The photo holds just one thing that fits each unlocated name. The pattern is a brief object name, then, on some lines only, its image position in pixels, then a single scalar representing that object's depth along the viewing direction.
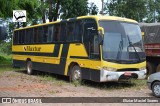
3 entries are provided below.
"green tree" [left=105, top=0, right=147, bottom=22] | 32.83
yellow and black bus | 9.55
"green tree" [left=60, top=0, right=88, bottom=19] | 27.00
